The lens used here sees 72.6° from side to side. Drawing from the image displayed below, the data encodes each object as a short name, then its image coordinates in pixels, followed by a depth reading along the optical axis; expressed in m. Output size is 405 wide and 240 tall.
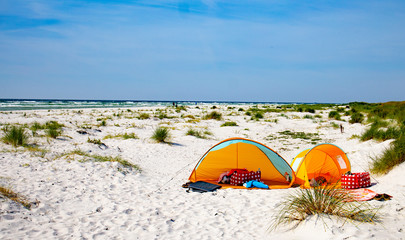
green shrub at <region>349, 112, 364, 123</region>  22.50
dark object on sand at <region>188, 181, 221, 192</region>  7.74
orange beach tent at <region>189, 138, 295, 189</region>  8.93
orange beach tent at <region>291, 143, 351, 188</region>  8.77
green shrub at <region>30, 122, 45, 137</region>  14.21
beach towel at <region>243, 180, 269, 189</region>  7.98
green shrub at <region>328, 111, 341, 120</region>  27.31
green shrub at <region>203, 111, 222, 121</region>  27.75
